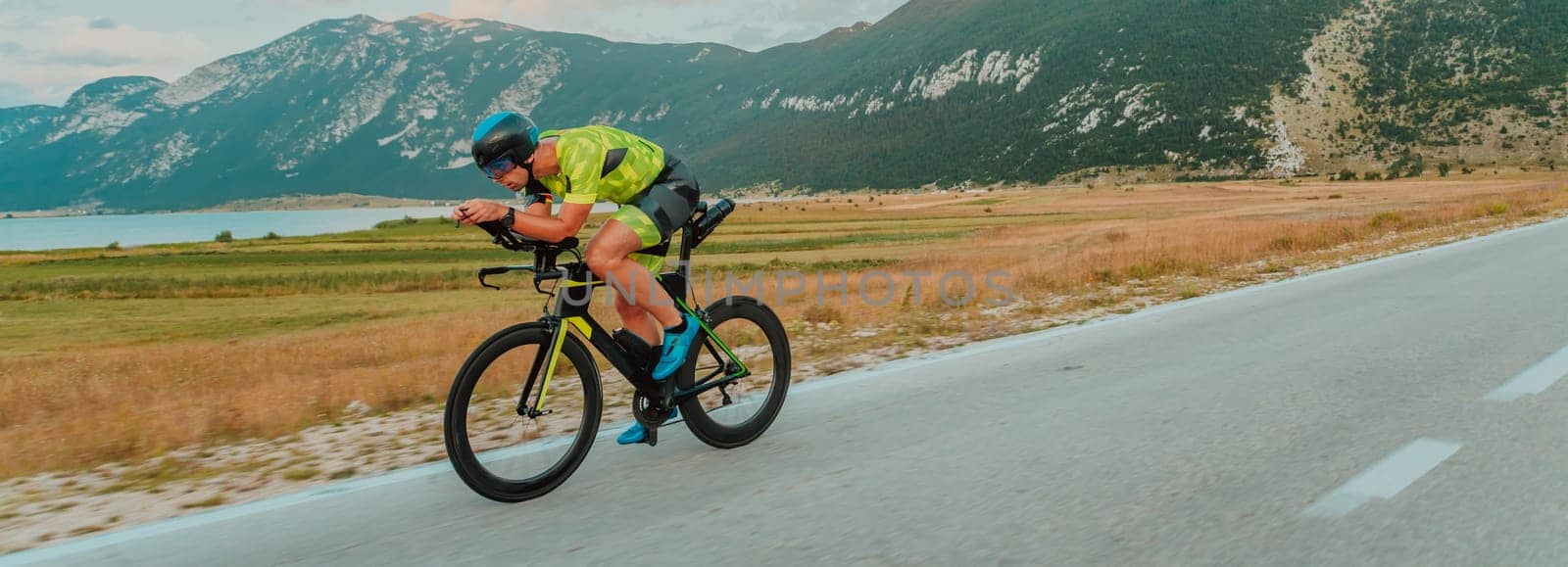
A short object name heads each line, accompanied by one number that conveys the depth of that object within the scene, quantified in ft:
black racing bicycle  12.76
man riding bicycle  12.89
